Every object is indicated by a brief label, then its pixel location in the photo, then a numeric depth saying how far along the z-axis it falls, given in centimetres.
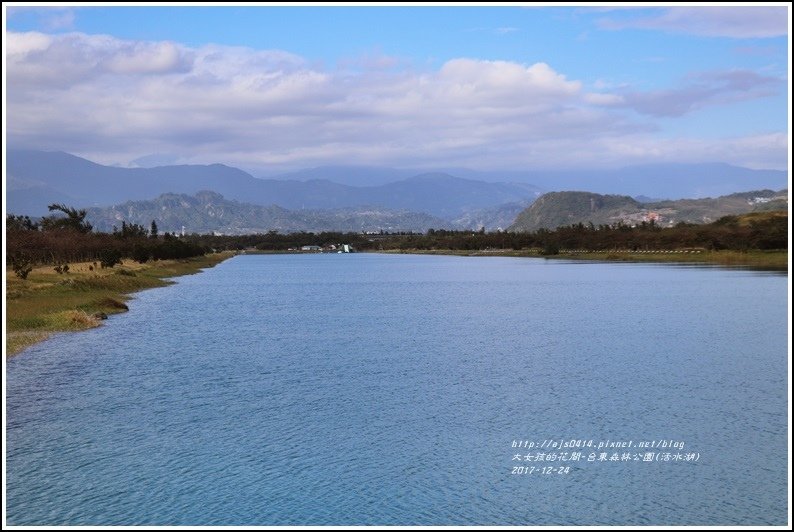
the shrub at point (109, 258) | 10019
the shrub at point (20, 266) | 7019
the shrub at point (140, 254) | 12588
